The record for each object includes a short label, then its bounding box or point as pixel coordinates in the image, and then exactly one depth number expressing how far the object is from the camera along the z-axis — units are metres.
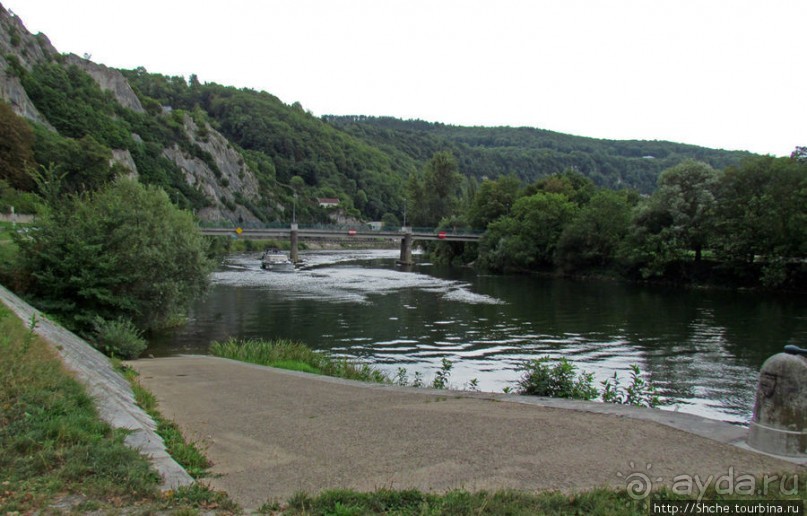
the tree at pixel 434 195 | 122.19
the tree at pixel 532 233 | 78.19
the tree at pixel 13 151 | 60.97
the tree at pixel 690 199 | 60.28
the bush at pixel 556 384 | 12.44
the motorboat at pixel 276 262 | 79.62
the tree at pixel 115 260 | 23.61
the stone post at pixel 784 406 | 6.98
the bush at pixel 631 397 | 12.75
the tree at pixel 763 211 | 51.85
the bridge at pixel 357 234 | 93.75
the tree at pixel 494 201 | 99.56
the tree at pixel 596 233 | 70.31
